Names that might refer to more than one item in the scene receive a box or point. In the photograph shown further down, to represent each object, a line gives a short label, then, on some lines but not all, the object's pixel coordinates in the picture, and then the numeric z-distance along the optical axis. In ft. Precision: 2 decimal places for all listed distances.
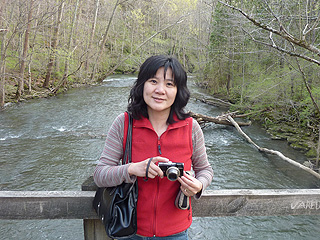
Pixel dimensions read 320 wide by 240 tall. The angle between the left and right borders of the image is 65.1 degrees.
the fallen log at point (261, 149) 19.58
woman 4.59
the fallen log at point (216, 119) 33.04
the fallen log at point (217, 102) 51.51
